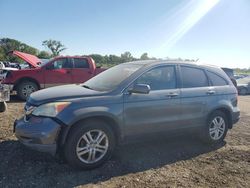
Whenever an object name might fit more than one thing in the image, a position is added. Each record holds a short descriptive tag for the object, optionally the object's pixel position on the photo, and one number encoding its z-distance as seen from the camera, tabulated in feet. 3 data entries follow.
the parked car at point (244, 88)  47.03
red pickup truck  23.27
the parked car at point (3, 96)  16.74
